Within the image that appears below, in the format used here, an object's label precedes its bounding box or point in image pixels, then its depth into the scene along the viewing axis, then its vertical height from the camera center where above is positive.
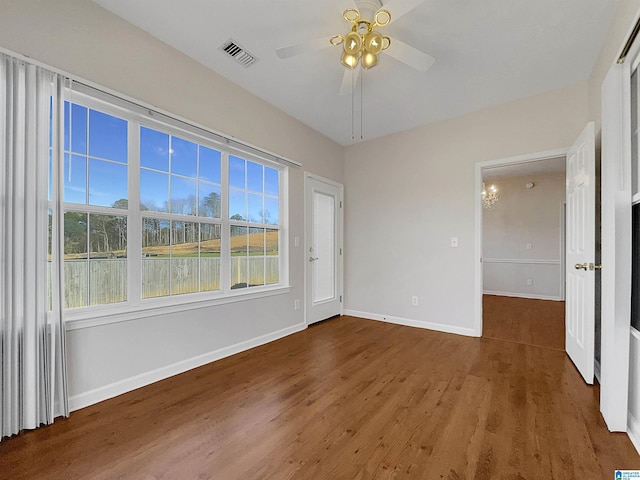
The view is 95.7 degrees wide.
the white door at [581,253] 2.25 -0.12
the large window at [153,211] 2.04 +0.25
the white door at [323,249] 3.93 -0.12
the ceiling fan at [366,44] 1.80 +1.30
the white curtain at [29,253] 1.62 -0.07
